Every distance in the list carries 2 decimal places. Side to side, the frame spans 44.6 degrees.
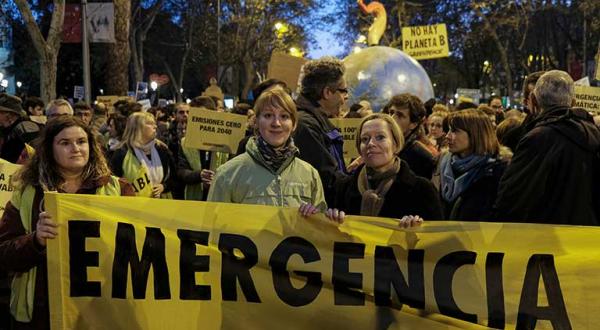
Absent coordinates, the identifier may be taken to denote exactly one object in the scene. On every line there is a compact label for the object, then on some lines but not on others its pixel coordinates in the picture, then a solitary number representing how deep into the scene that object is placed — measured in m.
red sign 19.75
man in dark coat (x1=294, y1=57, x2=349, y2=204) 4.48
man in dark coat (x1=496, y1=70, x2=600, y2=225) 4.36
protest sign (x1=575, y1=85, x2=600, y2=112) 7.07
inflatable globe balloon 13.53
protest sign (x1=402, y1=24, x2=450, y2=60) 15.38
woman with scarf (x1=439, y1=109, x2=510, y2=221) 4.83
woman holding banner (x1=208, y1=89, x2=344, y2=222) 3.88
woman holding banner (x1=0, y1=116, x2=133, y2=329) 3.63
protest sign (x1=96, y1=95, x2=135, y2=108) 15.09
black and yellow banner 3.82
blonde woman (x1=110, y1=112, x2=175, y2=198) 6.48
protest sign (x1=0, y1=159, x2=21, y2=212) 5.60
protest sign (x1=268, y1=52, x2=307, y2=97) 10.01
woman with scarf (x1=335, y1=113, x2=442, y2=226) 3.98
